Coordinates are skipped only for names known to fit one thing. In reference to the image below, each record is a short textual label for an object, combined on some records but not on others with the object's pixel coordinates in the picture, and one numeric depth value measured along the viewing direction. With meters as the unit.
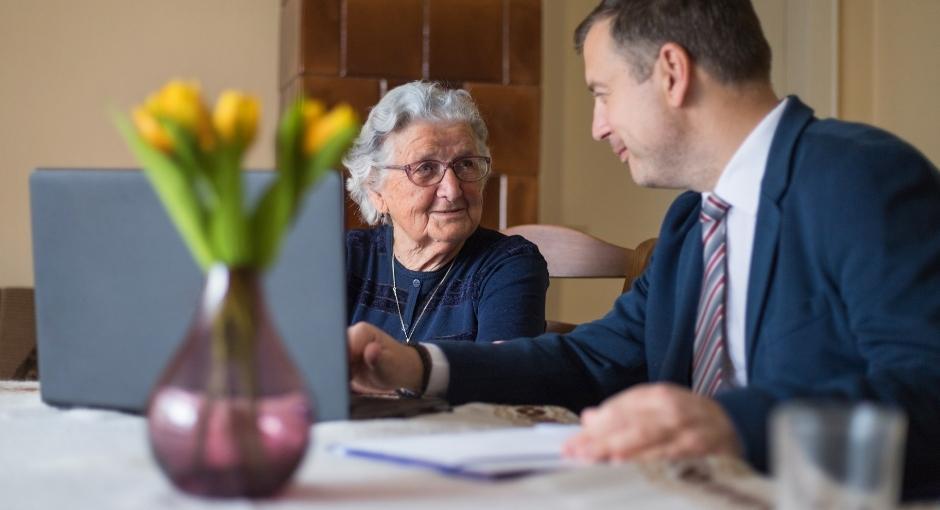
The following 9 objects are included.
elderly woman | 2.24
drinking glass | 0.67
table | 0.80
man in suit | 1.11
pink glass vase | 0.79
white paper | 0.89
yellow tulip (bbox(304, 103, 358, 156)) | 0.77
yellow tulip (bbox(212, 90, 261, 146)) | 0.75
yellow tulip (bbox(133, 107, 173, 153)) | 0.76
